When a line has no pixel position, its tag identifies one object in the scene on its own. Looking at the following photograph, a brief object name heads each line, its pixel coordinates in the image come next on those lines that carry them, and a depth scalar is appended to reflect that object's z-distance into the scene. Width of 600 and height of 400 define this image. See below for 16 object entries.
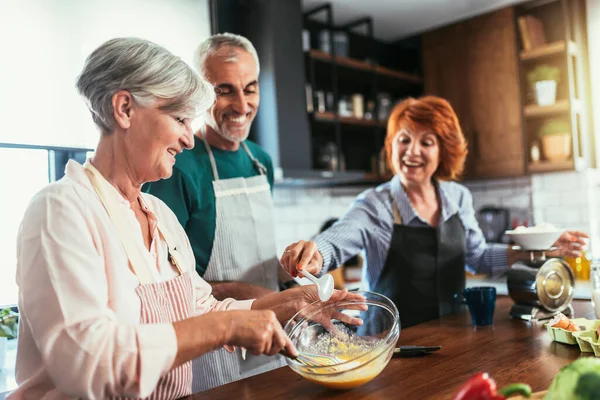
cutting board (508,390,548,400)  1.06
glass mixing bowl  1.32
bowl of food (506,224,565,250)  1.91
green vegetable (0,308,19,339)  2.11
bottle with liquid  1.77
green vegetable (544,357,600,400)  0.88
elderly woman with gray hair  0.97
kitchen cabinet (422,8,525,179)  4.14
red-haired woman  2.26
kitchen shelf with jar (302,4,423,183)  3.96
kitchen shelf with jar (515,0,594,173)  3.89
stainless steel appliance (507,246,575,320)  1.85
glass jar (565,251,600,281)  3.20
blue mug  1.75
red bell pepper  0.88
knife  1.45
